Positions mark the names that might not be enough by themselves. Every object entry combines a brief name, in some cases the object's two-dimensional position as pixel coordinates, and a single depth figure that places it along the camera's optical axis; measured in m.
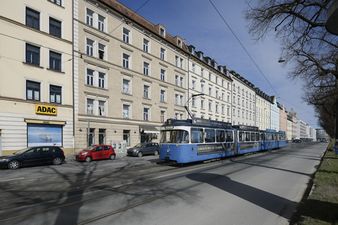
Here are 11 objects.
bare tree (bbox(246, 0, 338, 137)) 13.41
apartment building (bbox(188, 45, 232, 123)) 52.78
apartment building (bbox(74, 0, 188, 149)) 30.97
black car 19.50
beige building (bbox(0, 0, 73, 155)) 24.34
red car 25.08
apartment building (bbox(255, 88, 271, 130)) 90.70
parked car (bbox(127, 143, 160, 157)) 31.32
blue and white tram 18.92
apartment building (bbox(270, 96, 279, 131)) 109.24
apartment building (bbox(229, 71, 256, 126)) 72.06
